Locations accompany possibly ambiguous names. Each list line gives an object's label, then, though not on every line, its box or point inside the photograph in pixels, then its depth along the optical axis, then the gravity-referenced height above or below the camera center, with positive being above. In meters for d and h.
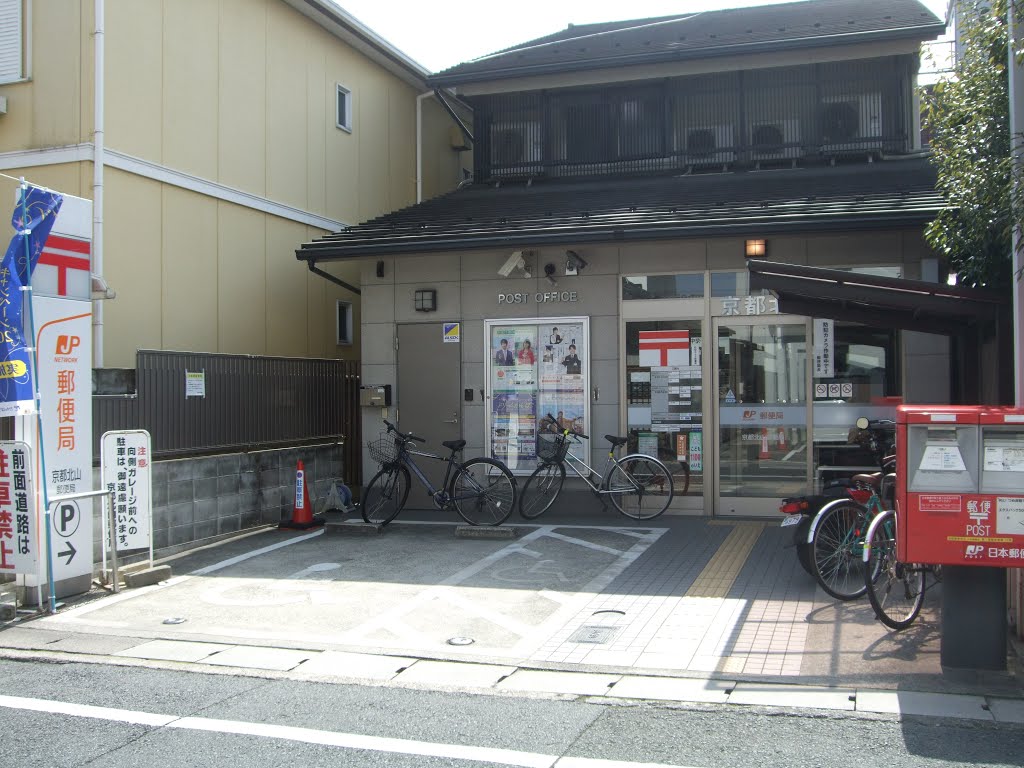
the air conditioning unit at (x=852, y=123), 12.34 +3.59
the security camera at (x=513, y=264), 11.68 +1.60
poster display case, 11.62 +0.08
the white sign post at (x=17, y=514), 7.55 -1.01
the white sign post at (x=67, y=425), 7.83 -0.28
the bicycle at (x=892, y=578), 6.46 -1.41
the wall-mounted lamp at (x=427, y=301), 12.15 +1.18
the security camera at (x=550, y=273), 11.66 +1.48
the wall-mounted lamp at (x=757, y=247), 10.82 +1.65
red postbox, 5.42 -0.62
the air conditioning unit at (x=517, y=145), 13.91 +3.75
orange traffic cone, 11.29 -1.48
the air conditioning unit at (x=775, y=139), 12.62 +3.46
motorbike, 7.43 -1.00
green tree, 6.57 +1.80
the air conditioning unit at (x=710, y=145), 12.88 +3.46
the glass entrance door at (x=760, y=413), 10.77 -0.33
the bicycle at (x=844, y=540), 7.12 -1.23
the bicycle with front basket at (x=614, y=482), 11.04 -1.16
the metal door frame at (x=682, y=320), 11.03 +0.81
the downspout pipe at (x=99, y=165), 10.31 +2.59
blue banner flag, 7.52 +0.82
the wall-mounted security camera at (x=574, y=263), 11.45 +1.58
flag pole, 7.63 -0.10
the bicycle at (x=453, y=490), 10.94 -1.23
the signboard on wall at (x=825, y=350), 10.64 +0.41
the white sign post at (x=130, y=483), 8.60 -0.88
